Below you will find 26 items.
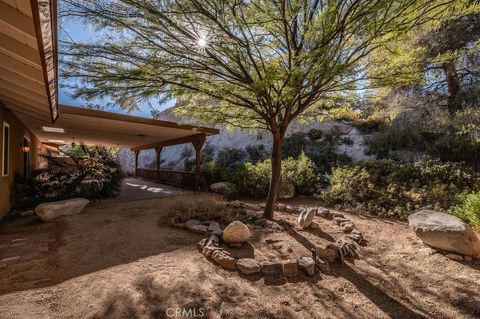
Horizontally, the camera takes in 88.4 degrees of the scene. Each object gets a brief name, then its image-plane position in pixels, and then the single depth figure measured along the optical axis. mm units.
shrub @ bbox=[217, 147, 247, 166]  15281
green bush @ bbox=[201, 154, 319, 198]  8703
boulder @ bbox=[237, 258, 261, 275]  3193
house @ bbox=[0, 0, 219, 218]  1841
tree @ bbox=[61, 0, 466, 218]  3289
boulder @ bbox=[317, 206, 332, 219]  5980
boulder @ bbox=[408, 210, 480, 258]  3812
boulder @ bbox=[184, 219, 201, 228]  4711
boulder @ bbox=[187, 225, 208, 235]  4457
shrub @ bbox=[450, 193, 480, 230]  4402
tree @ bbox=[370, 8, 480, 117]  7488
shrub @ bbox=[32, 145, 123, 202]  6238
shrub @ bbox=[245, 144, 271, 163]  14673
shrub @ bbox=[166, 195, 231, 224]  5094
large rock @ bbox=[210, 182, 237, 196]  8518
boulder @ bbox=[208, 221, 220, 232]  4527
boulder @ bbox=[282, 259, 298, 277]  3262
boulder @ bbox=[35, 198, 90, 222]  5086
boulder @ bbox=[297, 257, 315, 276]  3289
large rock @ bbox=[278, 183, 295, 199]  8438
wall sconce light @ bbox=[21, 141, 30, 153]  7221
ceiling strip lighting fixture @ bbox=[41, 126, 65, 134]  7704
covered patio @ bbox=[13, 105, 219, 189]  6098
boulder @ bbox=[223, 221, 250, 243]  3979
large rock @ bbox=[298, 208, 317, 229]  4891
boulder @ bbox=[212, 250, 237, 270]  3293
